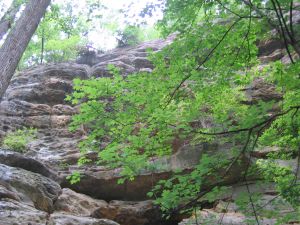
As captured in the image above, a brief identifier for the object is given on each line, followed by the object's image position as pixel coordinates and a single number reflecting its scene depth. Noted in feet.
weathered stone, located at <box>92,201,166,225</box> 32.30
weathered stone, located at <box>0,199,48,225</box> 19.13
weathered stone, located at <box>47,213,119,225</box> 22.31
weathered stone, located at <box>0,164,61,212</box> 24.31
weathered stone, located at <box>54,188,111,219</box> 27.30
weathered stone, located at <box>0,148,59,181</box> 28.84
